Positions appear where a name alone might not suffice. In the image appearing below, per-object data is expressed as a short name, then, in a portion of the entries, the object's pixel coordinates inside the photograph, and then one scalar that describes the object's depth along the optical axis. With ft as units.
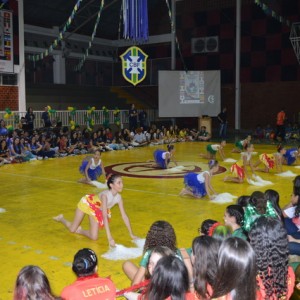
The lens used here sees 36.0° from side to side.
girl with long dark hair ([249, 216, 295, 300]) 9.38
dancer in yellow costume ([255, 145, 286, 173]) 36.63
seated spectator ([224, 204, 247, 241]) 14.35
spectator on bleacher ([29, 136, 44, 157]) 47.78
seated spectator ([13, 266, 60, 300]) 8.16
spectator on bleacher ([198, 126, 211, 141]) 66.69
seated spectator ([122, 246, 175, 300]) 9.88
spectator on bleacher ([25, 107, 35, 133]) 55.21
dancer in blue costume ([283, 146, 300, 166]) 40.98
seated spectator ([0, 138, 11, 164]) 44.06
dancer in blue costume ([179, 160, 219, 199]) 27.43
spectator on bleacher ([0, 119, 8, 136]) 48.52
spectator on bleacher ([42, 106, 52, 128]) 57.72
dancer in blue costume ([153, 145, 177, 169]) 38.69
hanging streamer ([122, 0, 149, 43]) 33.32
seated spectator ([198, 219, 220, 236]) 12.78
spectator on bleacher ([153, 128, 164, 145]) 63.67
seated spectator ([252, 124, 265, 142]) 68.49
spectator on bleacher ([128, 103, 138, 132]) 67.00
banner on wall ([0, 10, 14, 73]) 57.41
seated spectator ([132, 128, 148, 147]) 61.26
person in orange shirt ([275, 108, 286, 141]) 62.54
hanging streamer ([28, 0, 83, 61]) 63.61
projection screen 71.05
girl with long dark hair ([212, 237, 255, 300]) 8.17
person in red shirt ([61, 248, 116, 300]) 9.52
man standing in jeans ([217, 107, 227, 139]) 70.18
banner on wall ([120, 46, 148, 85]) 60.09
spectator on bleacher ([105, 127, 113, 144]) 58.83
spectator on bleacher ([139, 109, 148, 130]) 68.49
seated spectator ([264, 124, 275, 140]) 67.76
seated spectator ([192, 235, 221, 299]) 9.66
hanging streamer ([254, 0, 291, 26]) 44.53
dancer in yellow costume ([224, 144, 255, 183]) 32.88
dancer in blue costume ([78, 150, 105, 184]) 32.30
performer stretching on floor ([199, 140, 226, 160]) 43.29
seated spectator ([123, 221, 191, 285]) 11.44
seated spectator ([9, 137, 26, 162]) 44.93
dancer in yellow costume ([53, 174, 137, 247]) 19.11
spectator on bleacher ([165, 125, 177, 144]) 65.22
